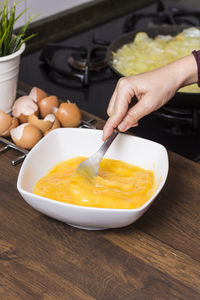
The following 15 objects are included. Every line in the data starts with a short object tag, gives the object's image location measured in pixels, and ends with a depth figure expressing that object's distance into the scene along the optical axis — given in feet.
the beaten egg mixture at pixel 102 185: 2.80
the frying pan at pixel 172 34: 3.43
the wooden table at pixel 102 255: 2.61
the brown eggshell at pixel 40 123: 3.35
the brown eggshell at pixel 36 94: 3.52
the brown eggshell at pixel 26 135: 3.25
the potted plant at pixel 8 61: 3.36
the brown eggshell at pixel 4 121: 3.32
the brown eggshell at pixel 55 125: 3.38
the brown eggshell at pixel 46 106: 3.49
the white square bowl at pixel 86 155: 2.68
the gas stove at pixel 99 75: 3.76
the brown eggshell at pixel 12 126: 3.36
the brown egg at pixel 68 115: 3.43
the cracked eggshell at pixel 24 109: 3.41
